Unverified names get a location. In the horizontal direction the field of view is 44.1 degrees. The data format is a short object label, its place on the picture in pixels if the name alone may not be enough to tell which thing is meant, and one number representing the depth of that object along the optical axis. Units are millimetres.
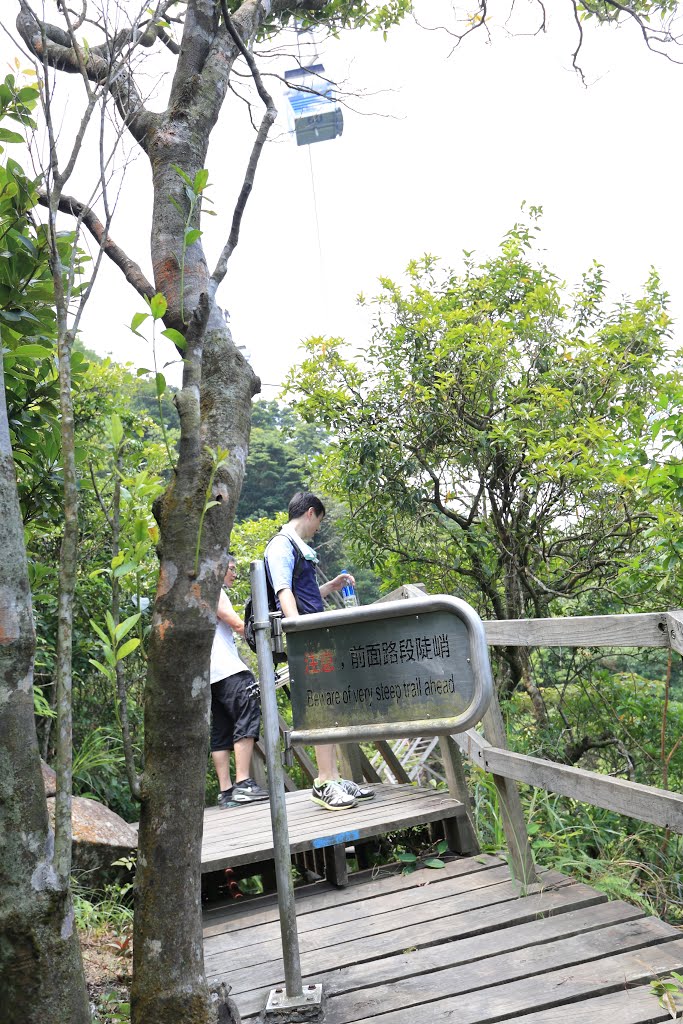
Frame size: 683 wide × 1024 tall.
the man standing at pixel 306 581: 3785
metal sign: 2264
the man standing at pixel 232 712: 4383
